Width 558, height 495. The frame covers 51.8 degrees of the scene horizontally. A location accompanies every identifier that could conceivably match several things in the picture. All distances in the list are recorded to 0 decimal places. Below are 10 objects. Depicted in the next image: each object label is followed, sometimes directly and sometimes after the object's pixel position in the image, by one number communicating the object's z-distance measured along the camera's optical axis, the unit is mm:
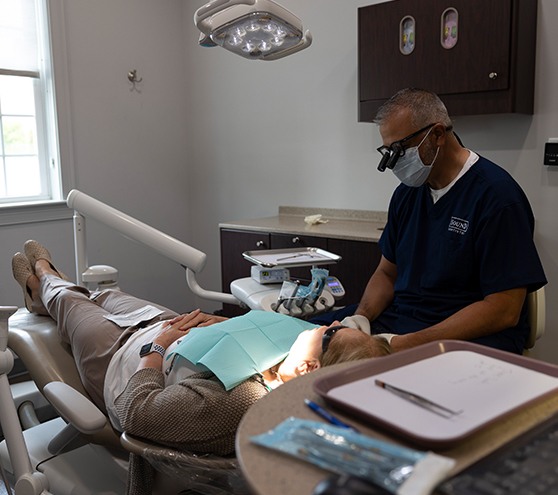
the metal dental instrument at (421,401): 660
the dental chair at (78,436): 1327
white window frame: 3428
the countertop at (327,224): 2771
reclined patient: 1323
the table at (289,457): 571
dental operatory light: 1504
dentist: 1562
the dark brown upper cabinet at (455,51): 2375
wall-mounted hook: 3900
